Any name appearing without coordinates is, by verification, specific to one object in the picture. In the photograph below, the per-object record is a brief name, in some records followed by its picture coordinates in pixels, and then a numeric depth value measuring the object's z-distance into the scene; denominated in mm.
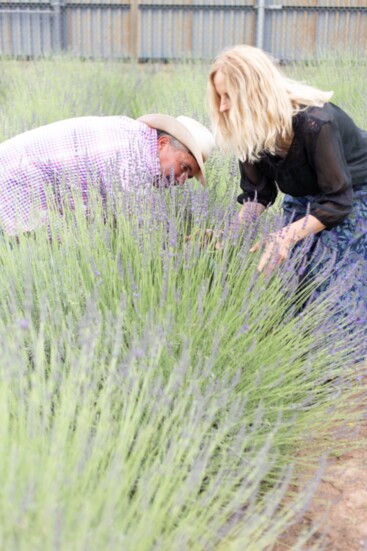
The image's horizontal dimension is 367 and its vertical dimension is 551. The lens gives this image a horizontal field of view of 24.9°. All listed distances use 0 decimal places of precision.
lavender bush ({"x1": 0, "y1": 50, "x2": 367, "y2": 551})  1499
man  3429
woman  2877
